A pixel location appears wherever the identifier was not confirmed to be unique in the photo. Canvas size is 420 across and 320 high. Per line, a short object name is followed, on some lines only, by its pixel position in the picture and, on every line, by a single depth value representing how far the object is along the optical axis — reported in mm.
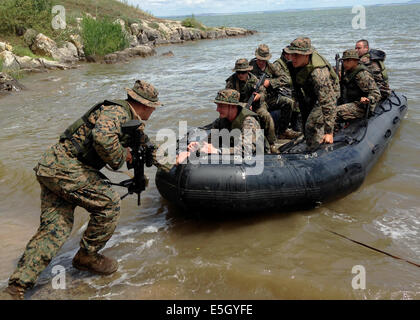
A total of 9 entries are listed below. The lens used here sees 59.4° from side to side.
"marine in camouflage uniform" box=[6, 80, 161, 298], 2949
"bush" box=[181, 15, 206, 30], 37594
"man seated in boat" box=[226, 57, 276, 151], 5566
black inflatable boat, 3902
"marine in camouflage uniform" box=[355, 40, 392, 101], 6699
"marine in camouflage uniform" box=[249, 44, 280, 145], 5605
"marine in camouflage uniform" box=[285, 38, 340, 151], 4824
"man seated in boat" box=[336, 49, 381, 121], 5766
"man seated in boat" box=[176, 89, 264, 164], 4195
